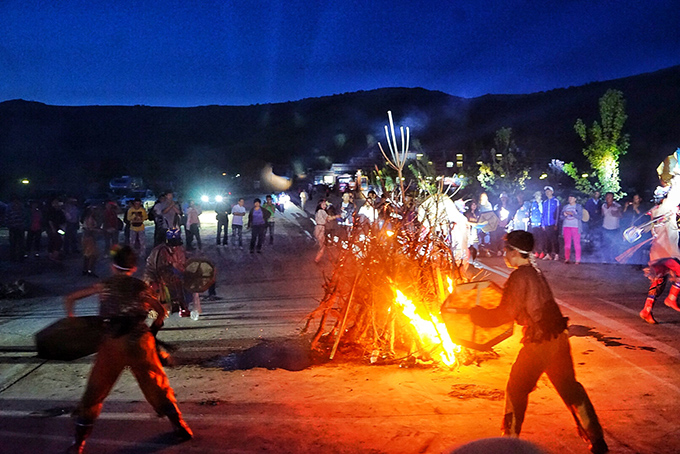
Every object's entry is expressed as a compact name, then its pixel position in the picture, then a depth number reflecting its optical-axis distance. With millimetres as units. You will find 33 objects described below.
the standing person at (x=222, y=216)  19250
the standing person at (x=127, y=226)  15844
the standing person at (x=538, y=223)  15119
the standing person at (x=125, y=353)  4496
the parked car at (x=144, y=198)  35047
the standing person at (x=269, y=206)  17753
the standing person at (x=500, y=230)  16250
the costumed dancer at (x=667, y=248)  8273
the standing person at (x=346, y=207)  15606
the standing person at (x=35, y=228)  17078
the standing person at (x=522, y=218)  15812
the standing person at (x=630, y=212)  15367
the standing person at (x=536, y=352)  4219
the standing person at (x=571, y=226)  14125
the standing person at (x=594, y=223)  17297
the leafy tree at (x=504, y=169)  32331
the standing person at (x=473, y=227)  12727
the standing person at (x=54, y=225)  16438
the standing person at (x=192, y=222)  17594
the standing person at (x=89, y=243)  13875
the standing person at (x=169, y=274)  8469
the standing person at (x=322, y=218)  15328
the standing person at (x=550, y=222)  14898
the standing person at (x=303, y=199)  30750
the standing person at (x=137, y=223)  15719
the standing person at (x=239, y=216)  18594
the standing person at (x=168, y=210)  14492
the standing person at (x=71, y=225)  17547
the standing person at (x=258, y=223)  17219
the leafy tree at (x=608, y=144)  26062
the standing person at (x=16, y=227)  15719
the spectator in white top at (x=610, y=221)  15367
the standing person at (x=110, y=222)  16594
